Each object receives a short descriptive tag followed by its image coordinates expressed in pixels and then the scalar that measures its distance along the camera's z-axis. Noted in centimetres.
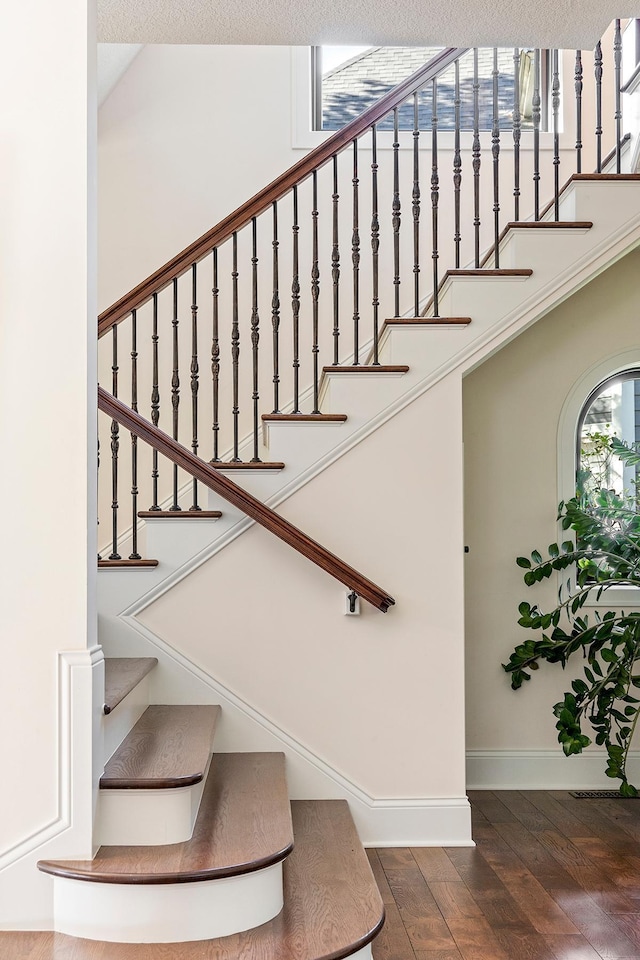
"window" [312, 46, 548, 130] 524
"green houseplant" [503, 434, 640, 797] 365
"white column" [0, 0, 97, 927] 244
